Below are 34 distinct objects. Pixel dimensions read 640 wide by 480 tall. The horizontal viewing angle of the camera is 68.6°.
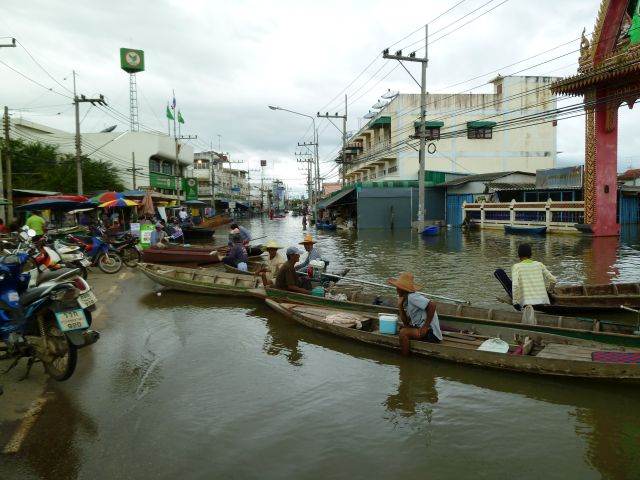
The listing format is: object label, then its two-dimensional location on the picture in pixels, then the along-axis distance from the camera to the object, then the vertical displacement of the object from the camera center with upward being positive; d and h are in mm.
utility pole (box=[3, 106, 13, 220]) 20670 +2598
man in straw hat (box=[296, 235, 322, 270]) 10820 -800
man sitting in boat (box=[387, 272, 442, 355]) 6477 -1354
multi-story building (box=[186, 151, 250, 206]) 76050 +8092
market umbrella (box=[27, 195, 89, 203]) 17956 +990
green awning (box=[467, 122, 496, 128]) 46031 +9455
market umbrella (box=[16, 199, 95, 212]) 17281 +690
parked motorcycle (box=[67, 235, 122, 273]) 14117 -981
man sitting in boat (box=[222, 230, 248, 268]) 13219 -971
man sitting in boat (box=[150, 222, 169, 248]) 16273 -591
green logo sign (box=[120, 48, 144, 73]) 46188 +16167
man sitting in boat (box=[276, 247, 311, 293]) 9344 -1108
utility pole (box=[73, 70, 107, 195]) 24500 +5641
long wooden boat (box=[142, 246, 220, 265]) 14531 -1038
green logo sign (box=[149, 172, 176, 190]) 50669 +4815
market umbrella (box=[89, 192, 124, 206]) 20047 +1125
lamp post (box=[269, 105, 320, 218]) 53412 +6625
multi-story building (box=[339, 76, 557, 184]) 46812 +8863
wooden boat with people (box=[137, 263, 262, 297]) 10953 -1458
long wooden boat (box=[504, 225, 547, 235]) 28109 -602
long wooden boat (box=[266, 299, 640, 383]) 5449 -1715
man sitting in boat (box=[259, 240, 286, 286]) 10969 -996
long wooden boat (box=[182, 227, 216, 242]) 28530 -661
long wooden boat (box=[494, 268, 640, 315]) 8617 -1525
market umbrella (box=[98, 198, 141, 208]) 20094 +891
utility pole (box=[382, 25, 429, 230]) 28266 +8808
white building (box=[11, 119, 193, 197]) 46531 +7661
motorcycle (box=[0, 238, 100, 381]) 5094 -1082
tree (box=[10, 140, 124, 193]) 34438 +4148
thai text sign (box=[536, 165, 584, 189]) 28828 +2745
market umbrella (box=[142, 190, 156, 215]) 26150 +982
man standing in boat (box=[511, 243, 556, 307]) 7586 -989
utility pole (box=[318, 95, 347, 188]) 43325 +9496
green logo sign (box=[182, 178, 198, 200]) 49988 +3766
